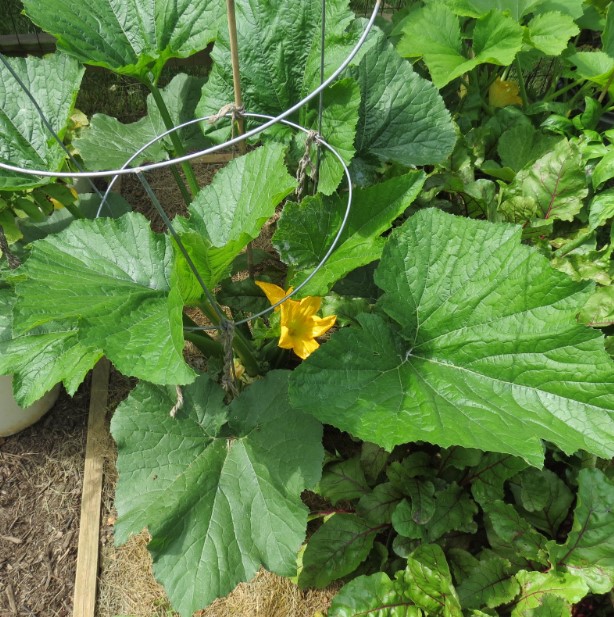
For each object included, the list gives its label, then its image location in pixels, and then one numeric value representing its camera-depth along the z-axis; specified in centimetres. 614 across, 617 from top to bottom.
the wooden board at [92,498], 217
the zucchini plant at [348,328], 162
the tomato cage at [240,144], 142
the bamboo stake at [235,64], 152
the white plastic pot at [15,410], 228
